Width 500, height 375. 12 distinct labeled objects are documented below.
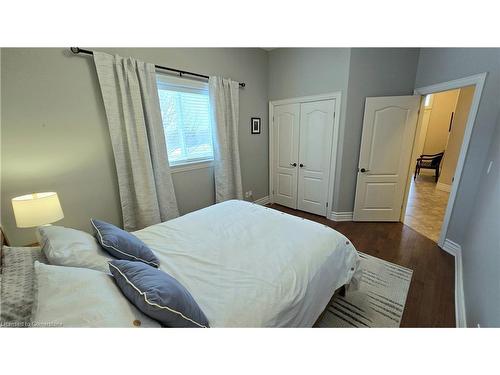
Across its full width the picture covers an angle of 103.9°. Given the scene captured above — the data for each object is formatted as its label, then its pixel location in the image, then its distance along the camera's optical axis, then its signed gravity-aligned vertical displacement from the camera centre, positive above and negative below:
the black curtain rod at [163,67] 1.69 +0.78
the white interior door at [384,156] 2.70 -0.32
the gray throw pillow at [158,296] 0.76 -0.62
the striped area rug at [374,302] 1.52 -1.40
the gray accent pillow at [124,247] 1.15 -0.63
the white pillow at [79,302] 0.66 -0.57
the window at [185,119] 2.44 +0.24
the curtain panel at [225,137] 2.78 -0.01
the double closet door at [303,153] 3.12 -0.31
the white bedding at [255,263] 0.98 -0.78
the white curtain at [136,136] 1.92 +0.02
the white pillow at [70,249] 0.98 -0.56
